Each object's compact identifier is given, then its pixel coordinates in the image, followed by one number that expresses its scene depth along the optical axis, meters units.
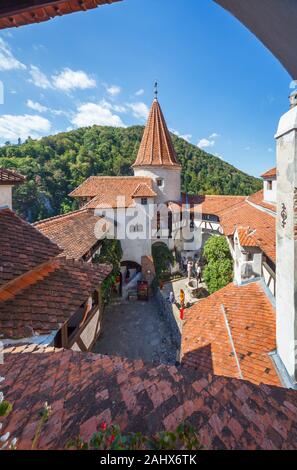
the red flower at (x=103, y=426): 1.68
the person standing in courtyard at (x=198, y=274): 17.97
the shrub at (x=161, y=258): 19.70
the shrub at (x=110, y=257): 14.06
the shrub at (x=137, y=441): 1.39
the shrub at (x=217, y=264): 13.11
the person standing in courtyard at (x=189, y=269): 18.40
